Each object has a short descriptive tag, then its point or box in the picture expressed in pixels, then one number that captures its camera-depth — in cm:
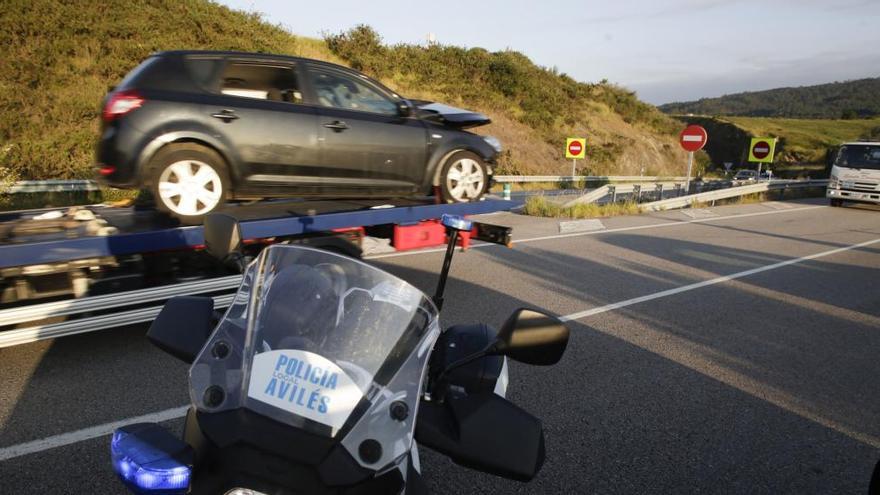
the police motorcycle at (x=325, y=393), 133
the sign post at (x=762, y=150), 1979
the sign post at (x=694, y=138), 1573
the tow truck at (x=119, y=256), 382
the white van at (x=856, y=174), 1658
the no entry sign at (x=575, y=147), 1970
